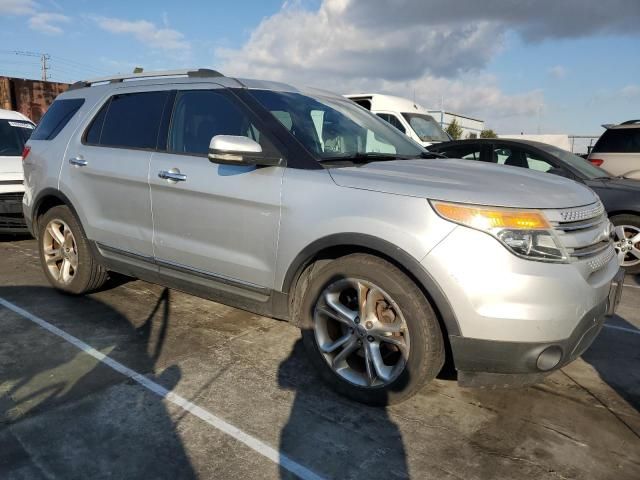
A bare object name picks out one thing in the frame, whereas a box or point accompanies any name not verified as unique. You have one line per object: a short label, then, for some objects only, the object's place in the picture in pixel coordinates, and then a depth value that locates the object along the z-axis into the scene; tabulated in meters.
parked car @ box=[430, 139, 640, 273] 6.05
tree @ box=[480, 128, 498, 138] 47.22
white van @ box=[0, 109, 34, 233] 6.38
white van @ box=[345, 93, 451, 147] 11.27
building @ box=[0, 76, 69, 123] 16.56
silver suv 2.47
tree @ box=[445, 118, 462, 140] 38.31
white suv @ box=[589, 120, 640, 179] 7.96
